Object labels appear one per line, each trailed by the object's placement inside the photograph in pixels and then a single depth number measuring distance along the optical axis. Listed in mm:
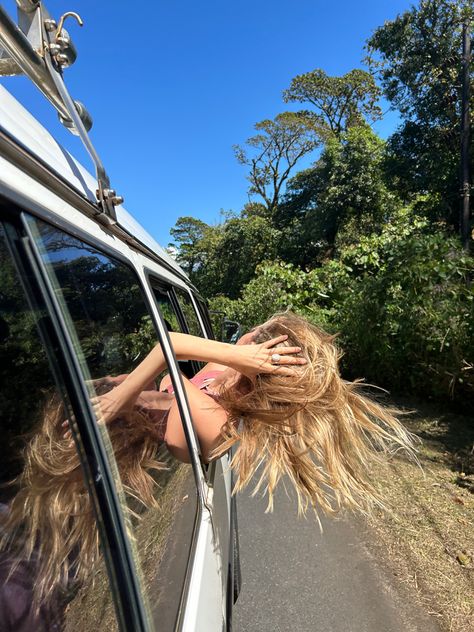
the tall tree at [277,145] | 29416
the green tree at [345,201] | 17953
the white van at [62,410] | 660
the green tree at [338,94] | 27484
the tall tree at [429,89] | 11109
